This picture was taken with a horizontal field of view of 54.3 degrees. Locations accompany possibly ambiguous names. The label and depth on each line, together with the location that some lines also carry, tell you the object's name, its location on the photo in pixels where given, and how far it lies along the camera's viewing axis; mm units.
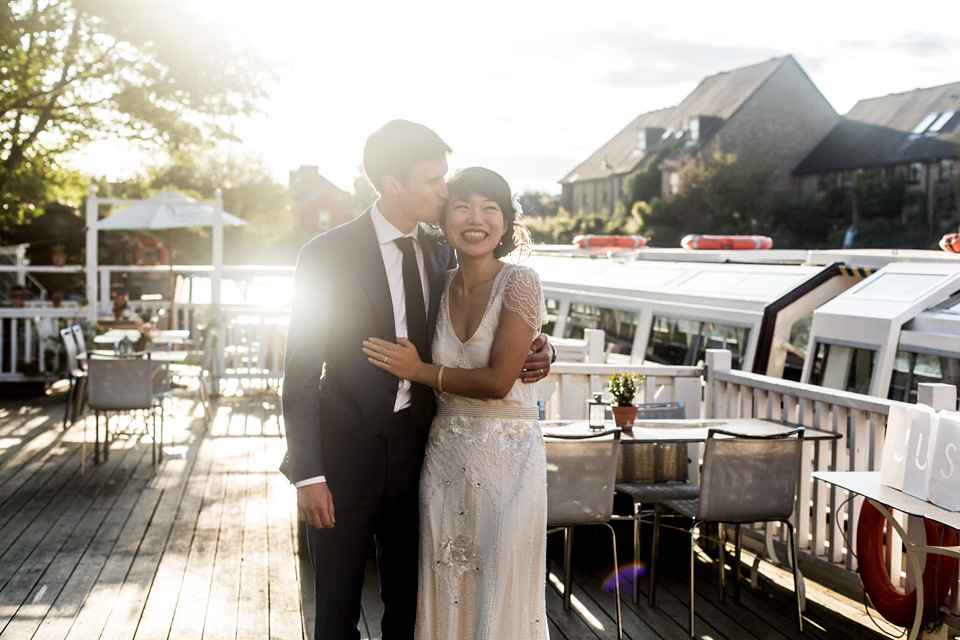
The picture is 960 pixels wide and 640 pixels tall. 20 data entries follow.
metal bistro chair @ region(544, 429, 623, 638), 4367
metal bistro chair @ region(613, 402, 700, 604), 5688
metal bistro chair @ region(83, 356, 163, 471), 7328
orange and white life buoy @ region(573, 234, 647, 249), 13539
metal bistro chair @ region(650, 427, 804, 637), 4508
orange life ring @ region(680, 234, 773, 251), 12984
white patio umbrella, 13086
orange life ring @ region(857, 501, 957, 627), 3928
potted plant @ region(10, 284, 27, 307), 11570
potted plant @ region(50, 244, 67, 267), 16438
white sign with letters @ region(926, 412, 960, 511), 3361
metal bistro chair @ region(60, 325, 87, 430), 8672
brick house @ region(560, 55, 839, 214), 45156
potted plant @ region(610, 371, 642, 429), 5039
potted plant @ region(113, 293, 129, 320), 11875
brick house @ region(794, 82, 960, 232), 38250
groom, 2756
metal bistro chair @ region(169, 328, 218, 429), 9742
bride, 2791
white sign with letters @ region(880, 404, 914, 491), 3680
